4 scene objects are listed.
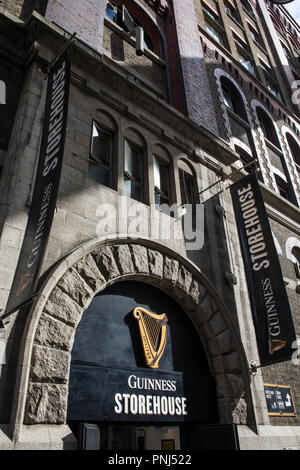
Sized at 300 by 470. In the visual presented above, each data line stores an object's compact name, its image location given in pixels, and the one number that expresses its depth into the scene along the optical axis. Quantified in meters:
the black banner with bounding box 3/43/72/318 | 5.07
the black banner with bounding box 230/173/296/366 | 8.23
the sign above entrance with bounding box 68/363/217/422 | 5.93
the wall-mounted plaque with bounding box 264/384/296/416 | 9.30
